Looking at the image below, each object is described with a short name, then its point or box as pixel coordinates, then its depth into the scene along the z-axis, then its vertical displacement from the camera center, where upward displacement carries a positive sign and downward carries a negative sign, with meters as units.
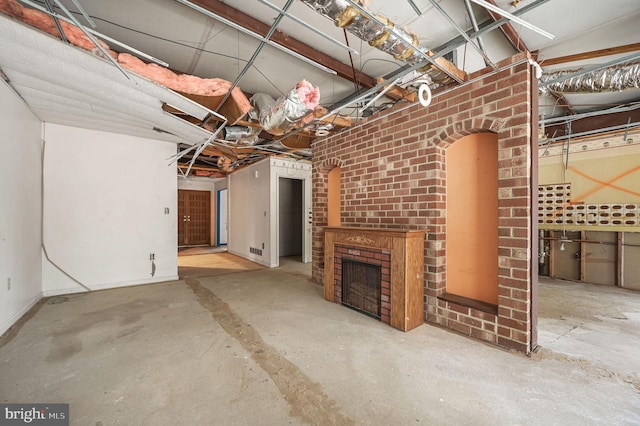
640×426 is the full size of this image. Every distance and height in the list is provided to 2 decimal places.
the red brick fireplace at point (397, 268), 2.56 -0.55
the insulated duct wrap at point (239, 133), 3.96 +1.22
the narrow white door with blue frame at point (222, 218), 9.94 -0.19
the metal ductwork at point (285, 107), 2.68 +1.16
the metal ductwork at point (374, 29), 1.59 +1.26
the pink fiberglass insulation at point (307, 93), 2.66 +1.22
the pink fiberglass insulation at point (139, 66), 1.85 +1.35
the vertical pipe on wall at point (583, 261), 4.54 -0.81
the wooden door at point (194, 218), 9.24 -0.18
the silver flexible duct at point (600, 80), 2.60 +1.40
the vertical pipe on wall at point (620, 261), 4.19 -0.74
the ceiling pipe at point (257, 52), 1.60 +1.27
